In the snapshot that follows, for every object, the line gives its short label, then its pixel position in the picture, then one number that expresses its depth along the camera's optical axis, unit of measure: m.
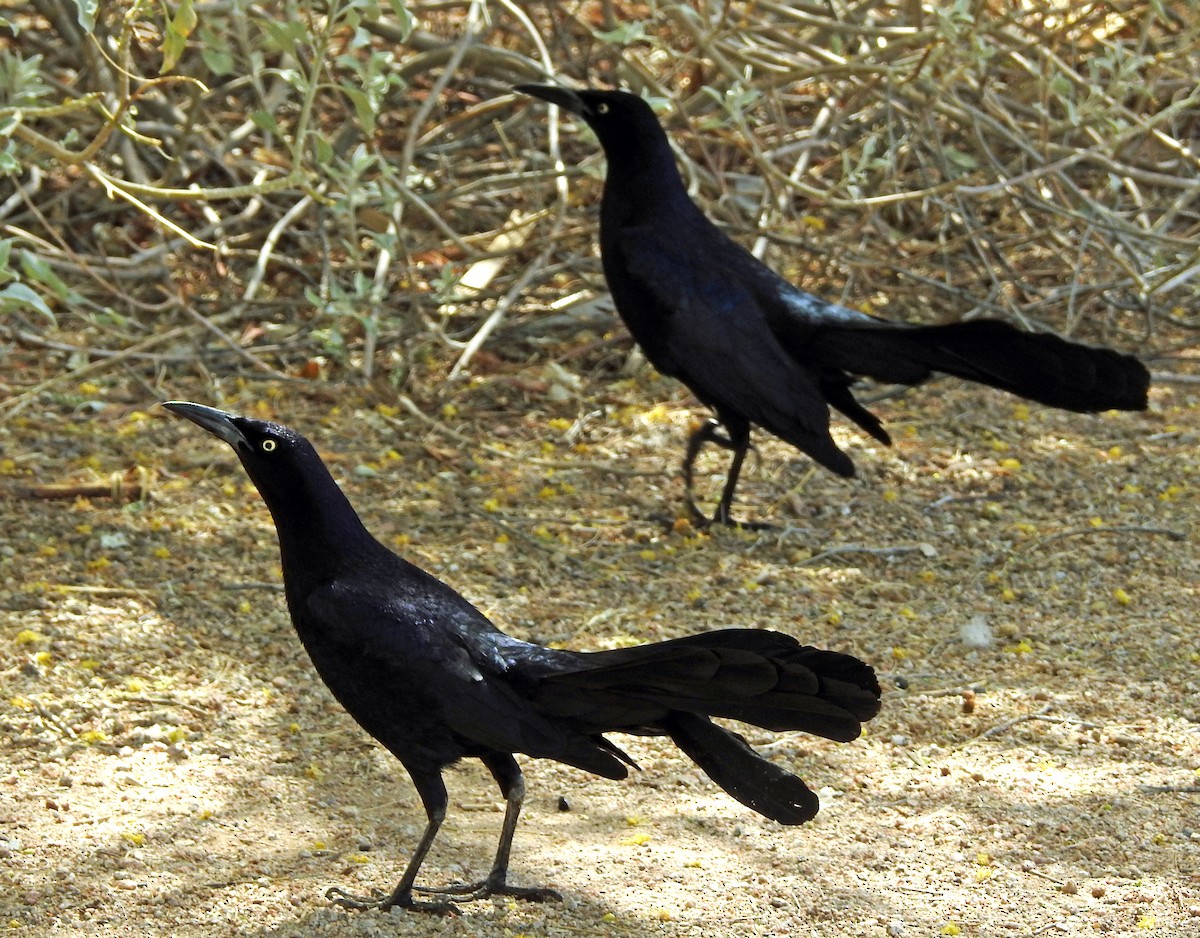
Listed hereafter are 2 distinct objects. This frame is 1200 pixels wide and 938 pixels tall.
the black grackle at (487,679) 5.49
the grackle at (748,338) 9.37
